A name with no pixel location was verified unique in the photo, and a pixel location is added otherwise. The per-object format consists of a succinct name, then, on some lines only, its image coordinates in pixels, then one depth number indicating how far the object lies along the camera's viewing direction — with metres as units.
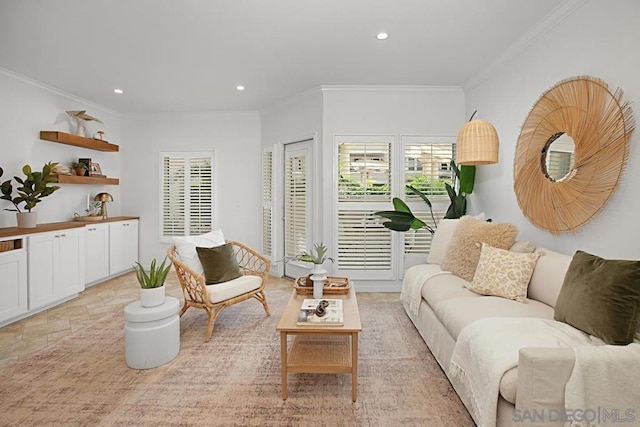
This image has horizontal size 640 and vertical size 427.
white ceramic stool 2.48
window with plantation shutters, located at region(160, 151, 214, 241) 5.81
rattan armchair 2.98
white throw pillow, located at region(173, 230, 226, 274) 3.39
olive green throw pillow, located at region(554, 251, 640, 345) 1.63
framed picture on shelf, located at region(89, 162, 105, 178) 5.08
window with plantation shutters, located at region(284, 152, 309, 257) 4.97
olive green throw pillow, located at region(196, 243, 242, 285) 3.32
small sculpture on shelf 4.76
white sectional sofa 1.43
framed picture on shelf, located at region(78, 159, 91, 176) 4.99
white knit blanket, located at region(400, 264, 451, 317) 3.16
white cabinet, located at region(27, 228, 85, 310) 3.62
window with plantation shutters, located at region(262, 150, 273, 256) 5.44
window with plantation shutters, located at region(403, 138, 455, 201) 4.57
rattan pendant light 3.02
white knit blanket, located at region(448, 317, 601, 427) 1.62
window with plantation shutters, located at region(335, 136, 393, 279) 4.56
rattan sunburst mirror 2.24
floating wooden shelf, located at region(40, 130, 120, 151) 4.40
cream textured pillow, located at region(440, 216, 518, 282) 2.90
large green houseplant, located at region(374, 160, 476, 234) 3.96
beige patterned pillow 2.49
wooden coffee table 2.13
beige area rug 1.96
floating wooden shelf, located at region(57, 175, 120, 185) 4.51
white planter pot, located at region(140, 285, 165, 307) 2.56
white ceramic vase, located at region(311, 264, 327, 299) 2.81
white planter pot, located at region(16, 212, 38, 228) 3.73
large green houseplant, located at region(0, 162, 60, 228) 3.71
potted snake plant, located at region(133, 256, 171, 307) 2.57
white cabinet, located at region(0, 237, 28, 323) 3.28
